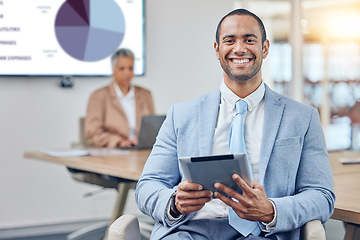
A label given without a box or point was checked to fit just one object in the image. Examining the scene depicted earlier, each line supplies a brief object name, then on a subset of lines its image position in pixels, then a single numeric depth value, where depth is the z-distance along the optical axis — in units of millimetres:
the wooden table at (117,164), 2738
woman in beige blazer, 4363
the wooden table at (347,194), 1805
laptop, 3543
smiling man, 1724
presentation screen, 4691
